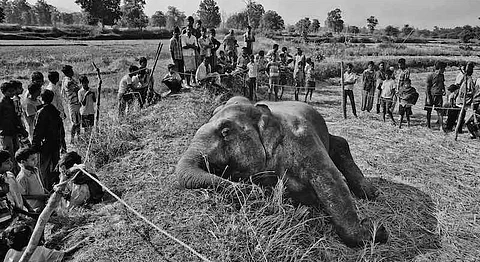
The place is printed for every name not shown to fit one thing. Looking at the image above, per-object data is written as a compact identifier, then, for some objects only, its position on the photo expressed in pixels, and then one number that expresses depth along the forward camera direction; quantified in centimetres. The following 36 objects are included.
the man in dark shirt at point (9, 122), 635
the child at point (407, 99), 1105
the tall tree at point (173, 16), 9523
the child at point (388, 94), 1170
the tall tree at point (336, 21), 8768
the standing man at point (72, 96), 833
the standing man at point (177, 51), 1092
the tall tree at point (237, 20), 8820
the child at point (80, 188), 525
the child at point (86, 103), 852
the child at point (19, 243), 354
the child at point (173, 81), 1045
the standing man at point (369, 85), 1264
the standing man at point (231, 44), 1516
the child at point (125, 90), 945
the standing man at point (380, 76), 1316
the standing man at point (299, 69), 1495
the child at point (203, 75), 1111
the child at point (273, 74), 1373
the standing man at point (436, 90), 1117
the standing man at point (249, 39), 1511
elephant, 454
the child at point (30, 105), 700
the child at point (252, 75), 1298
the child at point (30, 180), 488
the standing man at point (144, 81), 970
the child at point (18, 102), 644
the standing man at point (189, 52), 1140
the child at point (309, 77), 1444
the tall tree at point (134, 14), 6712
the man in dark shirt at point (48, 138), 602
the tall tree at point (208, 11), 7494
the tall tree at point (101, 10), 5980
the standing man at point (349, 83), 1234
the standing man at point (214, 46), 1248
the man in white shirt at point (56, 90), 719
